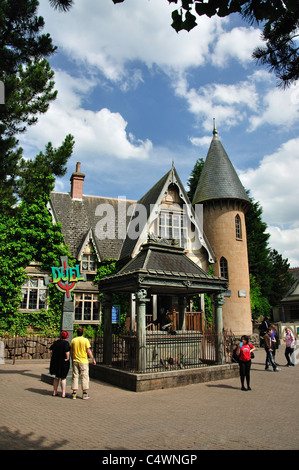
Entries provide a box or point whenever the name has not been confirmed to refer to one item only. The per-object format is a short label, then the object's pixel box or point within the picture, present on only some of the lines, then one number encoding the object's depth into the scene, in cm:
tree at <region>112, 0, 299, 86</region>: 439
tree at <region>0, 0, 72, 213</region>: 926
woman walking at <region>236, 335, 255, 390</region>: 1052
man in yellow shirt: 943
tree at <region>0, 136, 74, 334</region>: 2086
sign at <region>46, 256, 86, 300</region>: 1215
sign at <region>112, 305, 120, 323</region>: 2258
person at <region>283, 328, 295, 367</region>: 1570
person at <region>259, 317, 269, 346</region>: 1692
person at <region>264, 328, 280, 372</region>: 1446
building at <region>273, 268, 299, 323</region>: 4575
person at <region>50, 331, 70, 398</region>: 959
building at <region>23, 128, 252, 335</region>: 2342
